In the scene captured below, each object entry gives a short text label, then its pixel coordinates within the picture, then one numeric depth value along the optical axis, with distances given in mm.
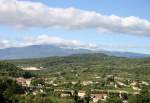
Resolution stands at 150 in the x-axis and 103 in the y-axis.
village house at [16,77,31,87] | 93095
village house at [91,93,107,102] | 74554
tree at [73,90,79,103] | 62385
